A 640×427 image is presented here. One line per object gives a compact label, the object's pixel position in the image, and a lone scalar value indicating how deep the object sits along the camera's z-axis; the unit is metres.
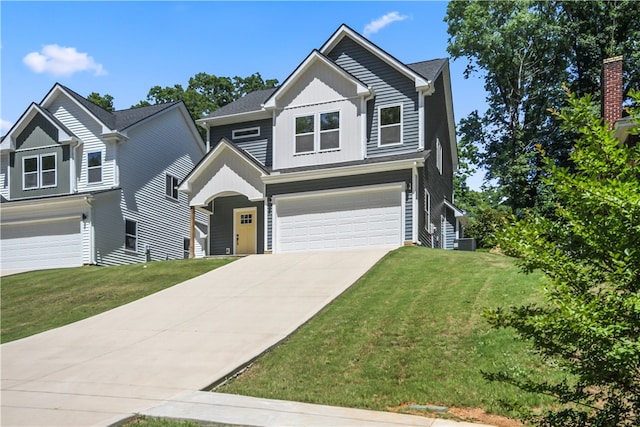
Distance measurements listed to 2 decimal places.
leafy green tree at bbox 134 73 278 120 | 52.66
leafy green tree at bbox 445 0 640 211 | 32.16
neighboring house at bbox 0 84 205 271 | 24.84
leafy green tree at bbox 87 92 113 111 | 49.54
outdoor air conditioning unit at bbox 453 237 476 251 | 24.73
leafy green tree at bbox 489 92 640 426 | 4.52
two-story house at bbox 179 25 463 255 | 20.39
